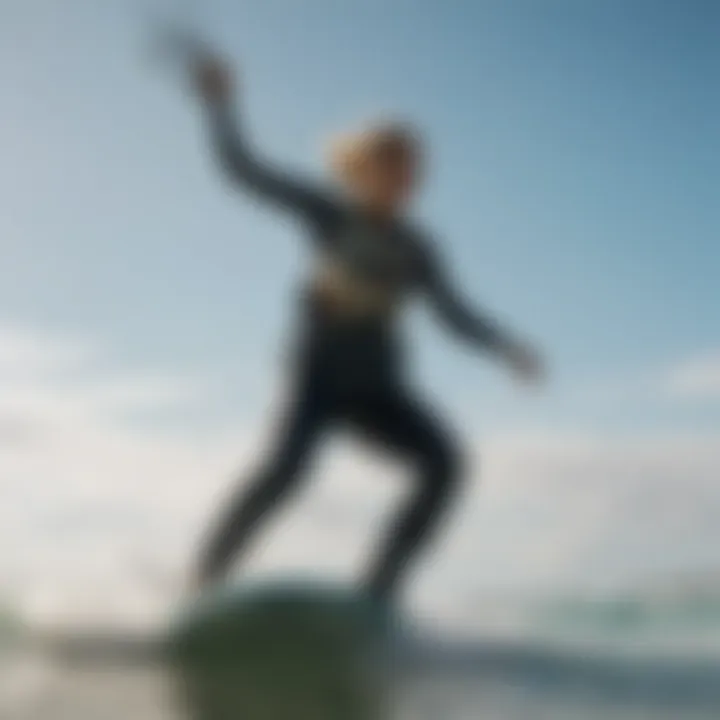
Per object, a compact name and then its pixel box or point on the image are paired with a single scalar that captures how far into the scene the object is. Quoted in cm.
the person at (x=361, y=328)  574
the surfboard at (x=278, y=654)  562
